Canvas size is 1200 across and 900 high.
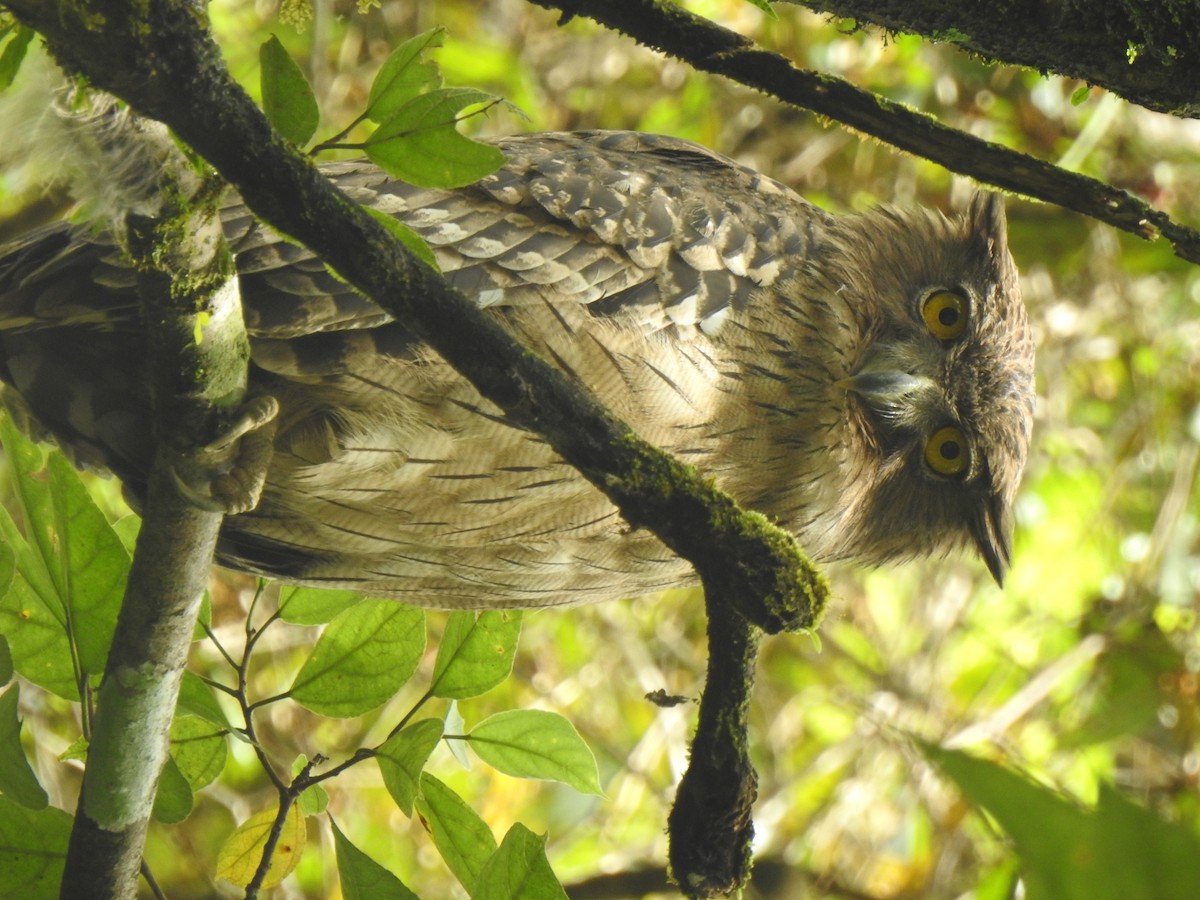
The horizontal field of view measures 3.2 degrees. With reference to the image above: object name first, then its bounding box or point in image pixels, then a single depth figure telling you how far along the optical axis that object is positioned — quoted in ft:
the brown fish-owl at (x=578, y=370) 31.43
